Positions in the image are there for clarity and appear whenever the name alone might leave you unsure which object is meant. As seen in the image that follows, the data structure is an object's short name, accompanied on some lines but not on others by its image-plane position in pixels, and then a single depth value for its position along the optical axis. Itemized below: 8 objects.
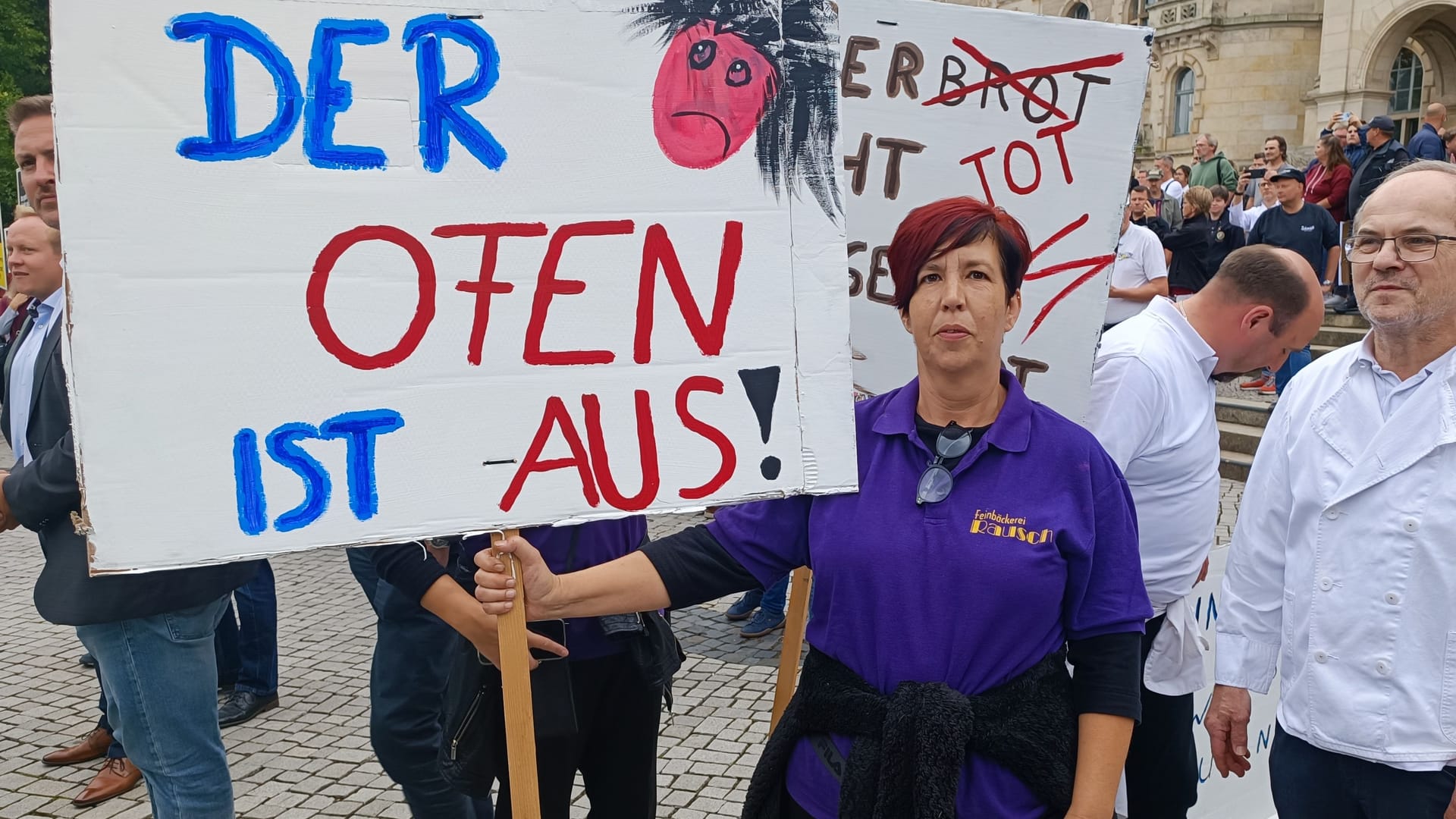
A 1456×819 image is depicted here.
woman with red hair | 1.70
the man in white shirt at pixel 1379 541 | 1.92
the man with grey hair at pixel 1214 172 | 12.91
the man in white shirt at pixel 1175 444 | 2.61
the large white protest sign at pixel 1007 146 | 2.67
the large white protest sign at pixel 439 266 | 1.61
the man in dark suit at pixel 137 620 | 2.57
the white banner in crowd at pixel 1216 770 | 3.03
